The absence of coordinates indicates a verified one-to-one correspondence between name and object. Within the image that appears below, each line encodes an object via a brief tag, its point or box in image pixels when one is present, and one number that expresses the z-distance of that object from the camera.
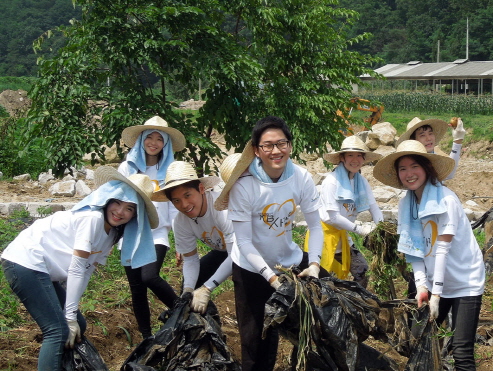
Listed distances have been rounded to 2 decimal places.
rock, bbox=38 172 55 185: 12.25
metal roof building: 40.66
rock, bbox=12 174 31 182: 12.65
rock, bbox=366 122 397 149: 17.91
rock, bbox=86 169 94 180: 12.61
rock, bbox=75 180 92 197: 11.36
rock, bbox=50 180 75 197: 11.12
